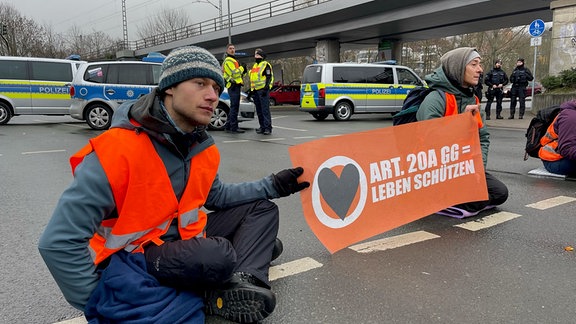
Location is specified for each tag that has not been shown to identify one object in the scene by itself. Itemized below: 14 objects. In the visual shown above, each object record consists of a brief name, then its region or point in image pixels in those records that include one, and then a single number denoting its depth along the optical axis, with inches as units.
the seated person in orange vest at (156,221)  74.2
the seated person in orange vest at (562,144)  193.8
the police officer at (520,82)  568.7
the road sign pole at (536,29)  549.0
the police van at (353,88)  599.5
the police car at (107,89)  454.6
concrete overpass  820.0
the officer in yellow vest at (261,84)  414.0
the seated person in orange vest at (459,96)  152.3
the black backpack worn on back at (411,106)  161.3
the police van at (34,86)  507.5
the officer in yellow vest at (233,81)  413.1
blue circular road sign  548.7
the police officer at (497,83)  594.5
